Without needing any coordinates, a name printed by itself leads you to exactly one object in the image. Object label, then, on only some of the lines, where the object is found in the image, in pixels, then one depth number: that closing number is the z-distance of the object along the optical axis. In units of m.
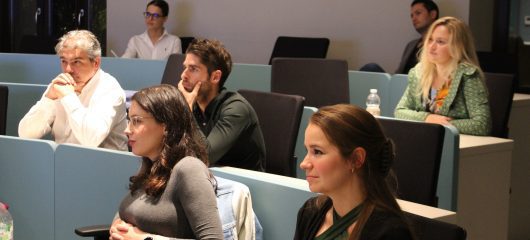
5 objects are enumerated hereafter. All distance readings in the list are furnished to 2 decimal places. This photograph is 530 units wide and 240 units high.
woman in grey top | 4.39
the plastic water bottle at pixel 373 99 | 8.08
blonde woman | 6.89
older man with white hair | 6.40
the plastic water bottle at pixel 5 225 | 4.91
